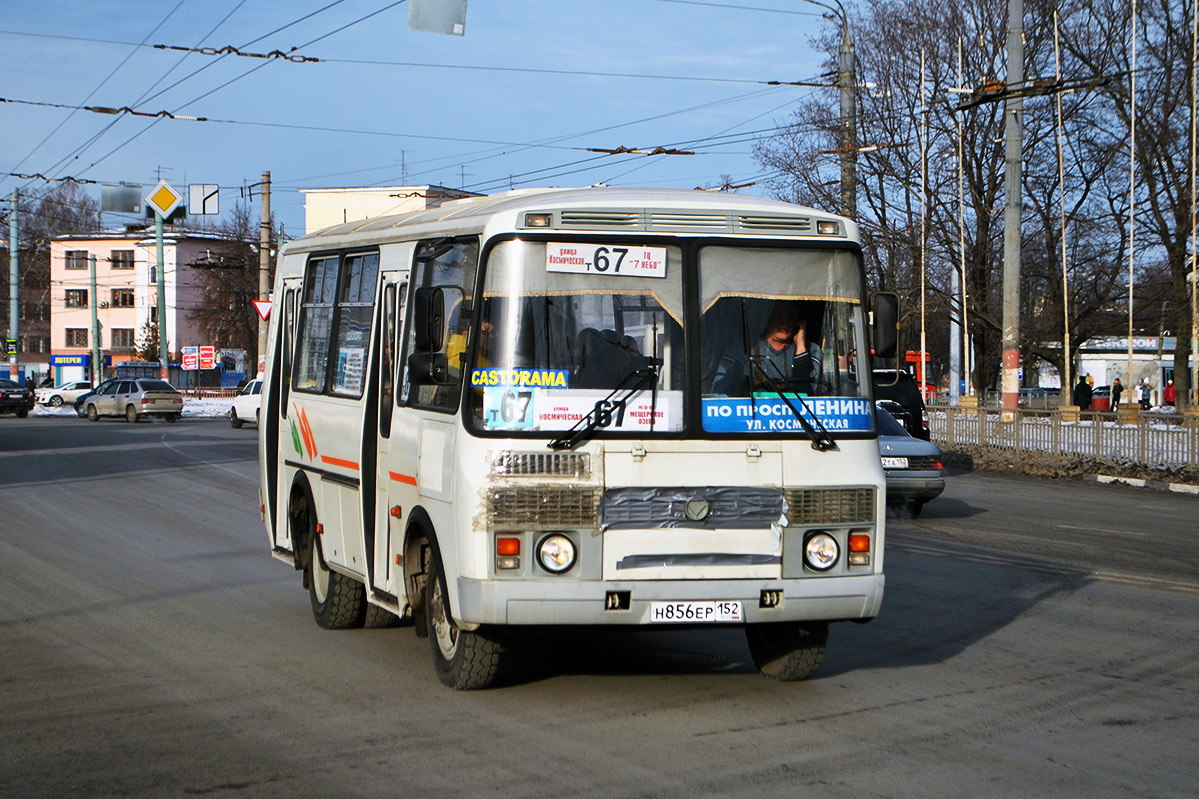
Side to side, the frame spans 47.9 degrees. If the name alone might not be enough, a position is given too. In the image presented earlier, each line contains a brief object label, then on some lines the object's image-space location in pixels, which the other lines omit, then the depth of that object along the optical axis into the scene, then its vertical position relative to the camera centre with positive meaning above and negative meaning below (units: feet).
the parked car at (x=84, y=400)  170.30 -0.45
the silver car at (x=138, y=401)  164.55 -0.57
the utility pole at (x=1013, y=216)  94.32 +12.48
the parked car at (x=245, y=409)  143.64 -1.44
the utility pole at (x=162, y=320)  161.93 +10.33
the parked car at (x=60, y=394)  224.33 +0.45
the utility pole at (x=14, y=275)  177.88 +16.83
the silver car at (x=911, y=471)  56.65 -3.36
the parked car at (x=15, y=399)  179.63 -0.27
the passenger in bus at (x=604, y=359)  22.15 +0.57
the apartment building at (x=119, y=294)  308.40 +24.11
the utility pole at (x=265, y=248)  132.36 +14.70
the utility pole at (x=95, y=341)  223.75 +9.25
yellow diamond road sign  139.54 +20.55
